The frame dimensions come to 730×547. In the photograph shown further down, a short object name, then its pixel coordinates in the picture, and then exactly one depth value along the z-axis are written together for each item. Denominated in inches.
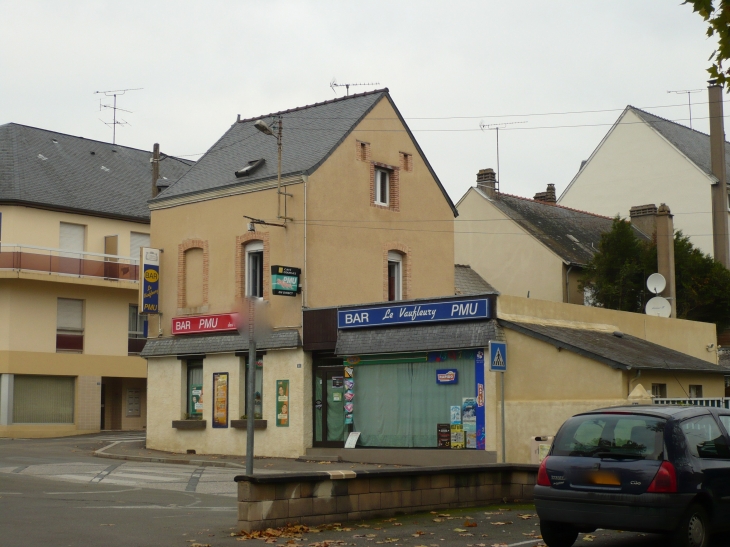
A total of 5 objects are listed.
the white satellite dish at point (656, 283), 1184.8
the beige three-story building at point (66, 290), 1472.7
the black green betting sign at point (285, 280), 985.5
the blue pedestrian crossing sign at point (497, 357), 740.0
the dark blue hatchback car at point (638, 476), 372.2
